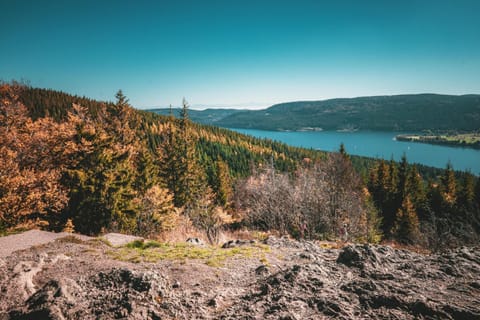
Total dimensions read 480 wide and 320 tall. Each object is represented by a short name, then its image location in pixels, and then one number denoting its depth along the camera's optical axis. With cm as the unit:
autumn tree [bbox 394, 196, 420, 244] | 3556
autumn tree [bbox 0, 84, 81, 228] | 1315
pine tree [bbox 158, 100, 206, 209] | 3506
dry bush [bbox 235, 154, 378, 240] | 1494
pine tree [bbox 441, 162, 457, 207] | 4045
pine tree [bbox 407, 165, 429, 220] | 4344
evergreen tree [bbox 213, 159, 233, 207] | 4606
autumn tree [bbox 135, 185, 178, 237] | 2145
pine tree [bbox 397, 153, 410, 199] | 4153
